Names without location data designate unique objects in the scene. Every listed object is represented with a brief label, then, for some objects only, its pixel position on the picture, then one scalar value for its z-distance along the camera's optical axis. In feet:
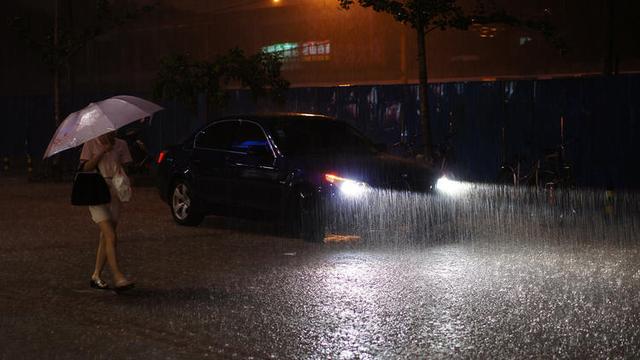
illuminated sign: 136.77
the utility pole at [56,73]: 89.81
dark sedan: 43.19
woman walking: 31.55
